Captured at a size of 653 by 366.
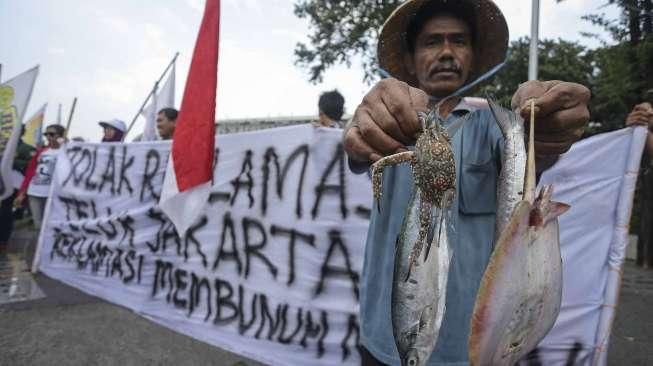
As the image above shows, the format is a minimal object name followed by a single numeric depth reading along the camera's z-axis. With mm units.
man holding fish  1025
